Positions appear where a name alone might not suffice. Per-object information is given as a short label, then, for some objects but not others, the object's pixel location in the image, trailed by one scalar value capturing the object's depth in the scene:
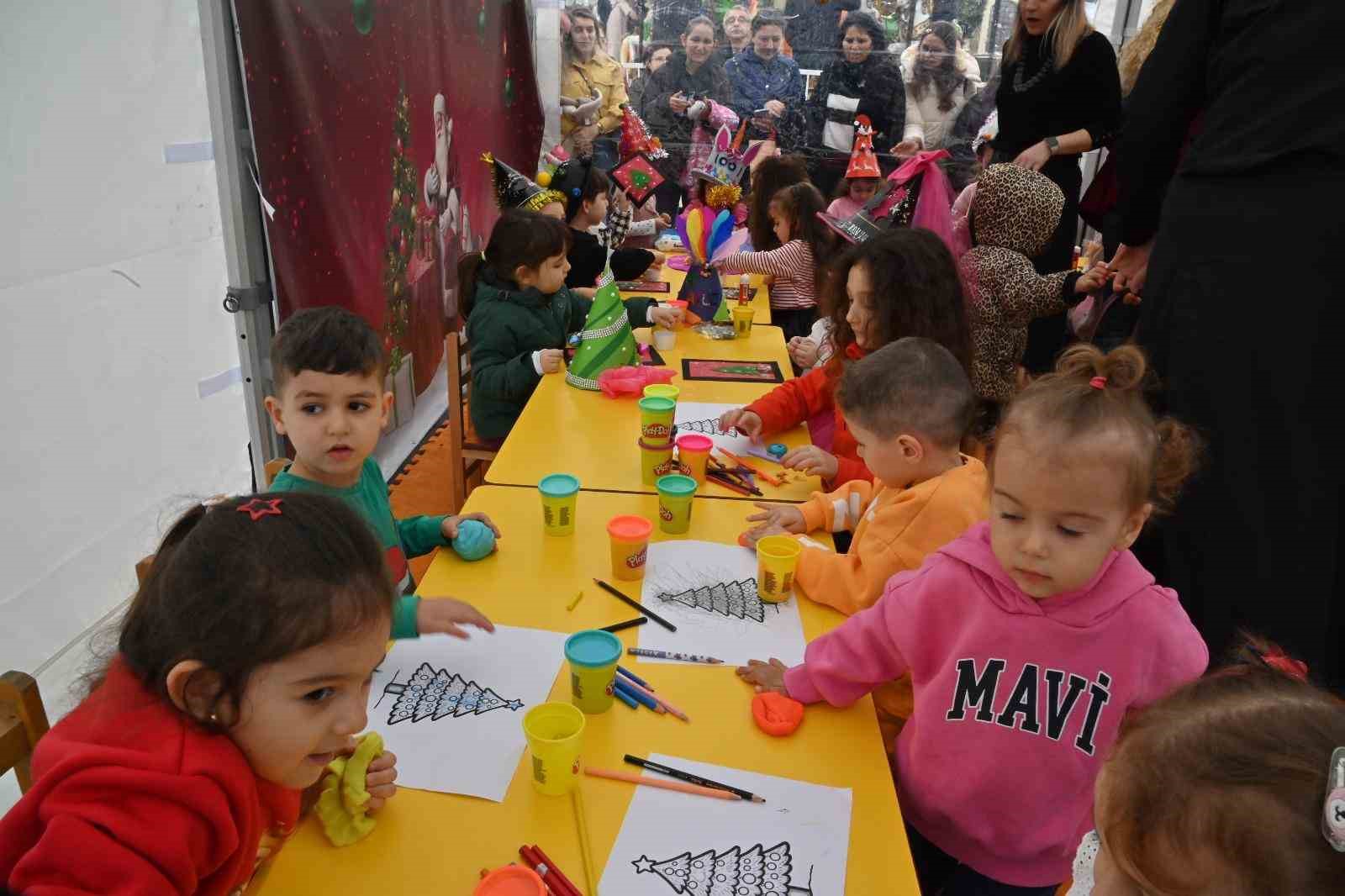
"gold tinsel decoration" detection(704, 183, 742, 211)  5.12
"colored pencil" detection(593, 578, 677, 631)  1.58
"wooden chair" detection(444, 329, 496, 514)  3.31
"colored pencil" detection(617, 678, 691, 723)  1.35
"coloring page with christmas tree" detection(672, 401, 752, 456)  2.51
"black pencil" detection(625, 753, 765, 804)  1.20
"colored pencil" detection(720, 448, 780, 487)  2.29
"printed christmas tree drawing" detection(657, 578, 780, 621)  1.65
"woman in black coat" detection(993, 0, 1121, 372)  3.88
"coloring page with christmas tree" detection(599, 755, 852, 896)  1.08
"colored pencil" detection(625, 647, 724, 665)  1.49
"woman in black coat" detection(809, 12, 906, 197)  7.08
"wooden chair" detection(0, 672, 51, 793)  1.16
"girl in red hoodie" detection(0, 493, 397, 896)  0.86
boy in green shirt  1.79
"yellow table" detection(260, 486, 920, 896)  1.08
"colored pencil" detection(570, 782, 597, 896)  1.06
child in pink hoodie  1.31
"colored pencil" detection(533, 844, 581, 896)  1.03
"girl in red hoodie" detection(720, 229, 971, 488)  2.52
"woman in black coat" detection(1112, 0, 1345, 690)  1.98
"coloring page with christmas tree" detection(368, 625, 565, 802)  1.22
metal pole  2.62
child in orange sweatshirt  1.68
